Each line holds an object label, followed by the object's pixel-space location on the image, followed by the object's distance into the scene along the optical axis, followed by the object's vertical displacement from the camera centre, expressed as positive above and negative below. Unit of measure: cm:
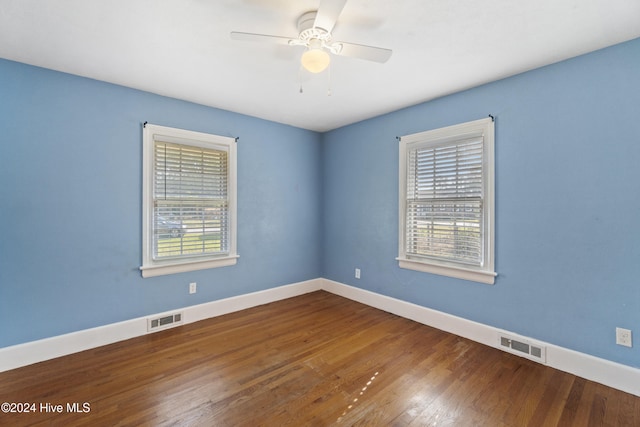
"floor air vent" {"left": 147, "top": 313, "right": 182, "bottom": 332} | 296 -116
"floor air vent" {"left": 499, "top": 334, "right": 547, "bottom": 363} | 238 -115
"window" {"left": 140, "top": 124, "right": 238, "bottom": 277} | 299 +15
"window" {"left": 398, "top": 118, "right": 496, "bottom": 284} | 276 +15
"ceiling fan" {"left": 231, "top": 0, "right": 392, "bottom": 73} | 162 +109
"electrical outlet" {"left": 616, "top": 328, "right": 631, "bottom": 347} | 203 -86
